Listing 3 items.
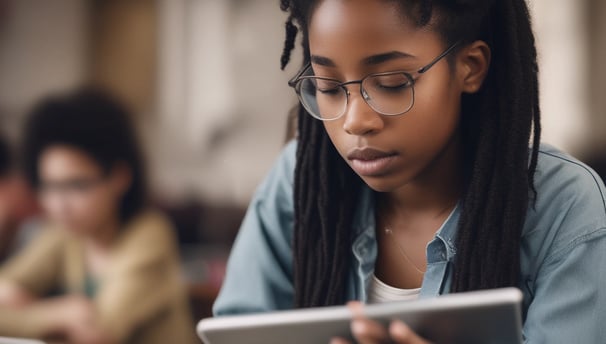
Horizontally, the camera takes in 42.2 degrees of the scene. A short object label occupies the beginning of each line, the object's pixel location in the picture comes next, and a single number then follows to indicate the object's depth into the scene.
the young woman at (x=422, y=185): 1.10
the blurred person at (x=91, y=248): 2.37
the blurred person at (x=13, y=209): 2.94
